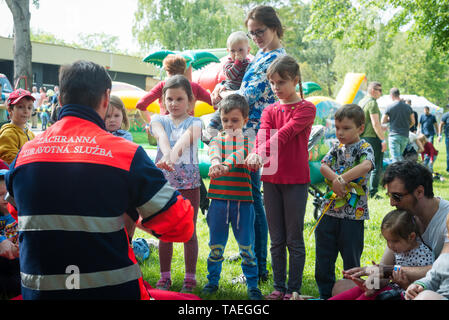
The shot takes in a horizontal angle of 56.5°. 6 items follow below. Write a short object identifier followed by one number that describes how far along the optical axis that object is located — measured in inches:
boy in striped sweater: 134.4
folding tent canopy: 1241.4
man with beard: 104.6
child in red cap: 171.3
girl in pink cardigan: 130.0
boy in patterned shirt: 128.8
